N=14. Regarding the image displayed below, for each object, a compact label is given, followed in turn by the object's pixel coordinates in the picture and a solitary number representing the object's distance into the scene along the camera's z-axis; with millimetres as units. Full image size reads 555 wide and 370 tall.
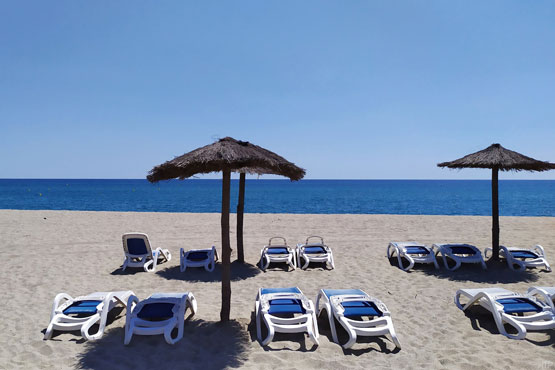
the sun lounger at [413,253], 6773
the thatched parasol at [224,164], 3596
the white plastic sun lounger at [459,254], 6645
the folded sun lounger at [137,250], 6793
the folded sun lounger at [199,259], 6661
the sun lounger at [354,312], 3436
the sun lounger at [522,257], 6535
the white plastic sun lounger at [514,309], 3658
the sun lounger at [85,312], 3641
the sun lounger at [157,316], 3508
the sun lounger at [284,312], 3471
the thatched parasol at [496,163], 6734
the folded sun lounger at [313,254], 6856
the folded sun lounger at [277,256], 6832
